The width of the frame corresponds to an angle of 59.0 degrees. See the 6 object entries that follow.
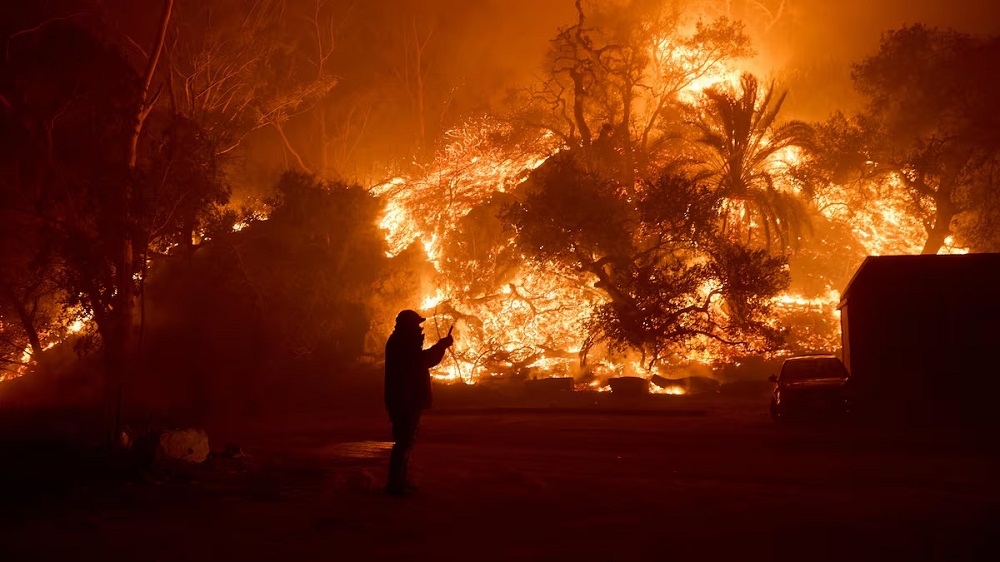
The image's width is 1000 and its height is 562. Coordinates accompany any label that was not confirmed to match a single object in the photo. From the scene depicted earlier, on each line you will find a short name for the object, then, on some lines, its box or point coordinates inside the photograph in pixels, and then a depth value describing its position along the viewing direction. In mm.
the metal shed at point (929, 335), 18453
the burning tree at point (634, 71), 33750
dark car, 18578
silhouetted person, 9328
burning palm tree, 30891
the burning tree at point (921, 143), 34344
